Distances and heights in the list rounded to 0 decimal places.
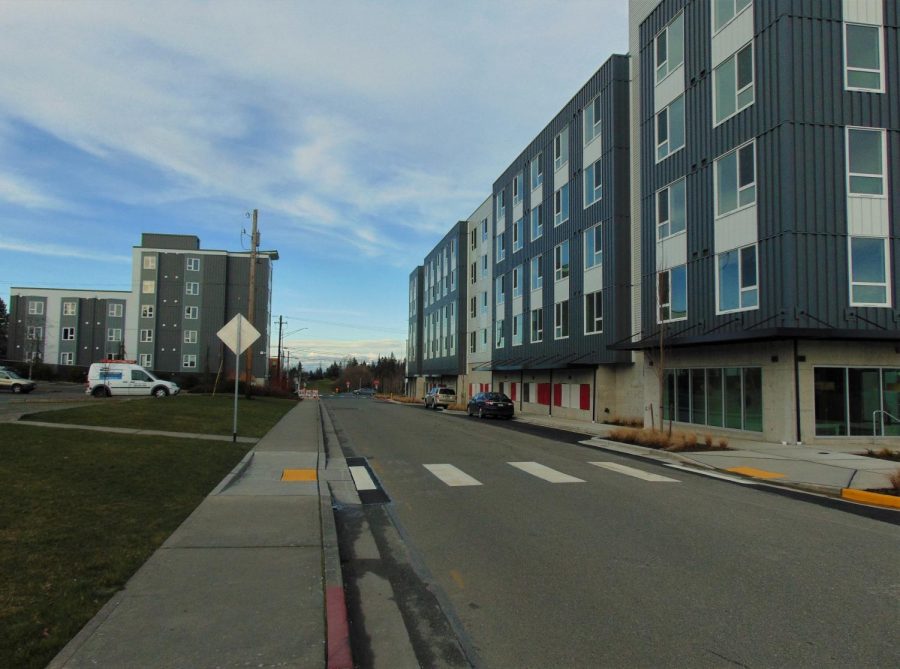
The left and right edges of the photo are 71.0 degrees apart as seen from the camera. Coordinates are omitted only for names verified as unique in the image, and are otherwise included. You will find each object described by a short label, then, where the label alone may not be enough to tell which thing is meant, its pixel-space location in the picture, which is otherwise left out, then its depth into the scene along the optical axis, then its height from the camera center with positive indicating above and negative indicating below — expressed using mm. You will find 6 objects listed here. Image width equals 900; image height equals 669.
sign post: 15219 +932
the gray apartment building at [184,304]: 65812 +7206
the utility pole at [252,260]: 33547 +5945
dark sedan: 33312 -1584
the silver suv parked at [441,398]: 46875 -1694
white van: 33438 -551
